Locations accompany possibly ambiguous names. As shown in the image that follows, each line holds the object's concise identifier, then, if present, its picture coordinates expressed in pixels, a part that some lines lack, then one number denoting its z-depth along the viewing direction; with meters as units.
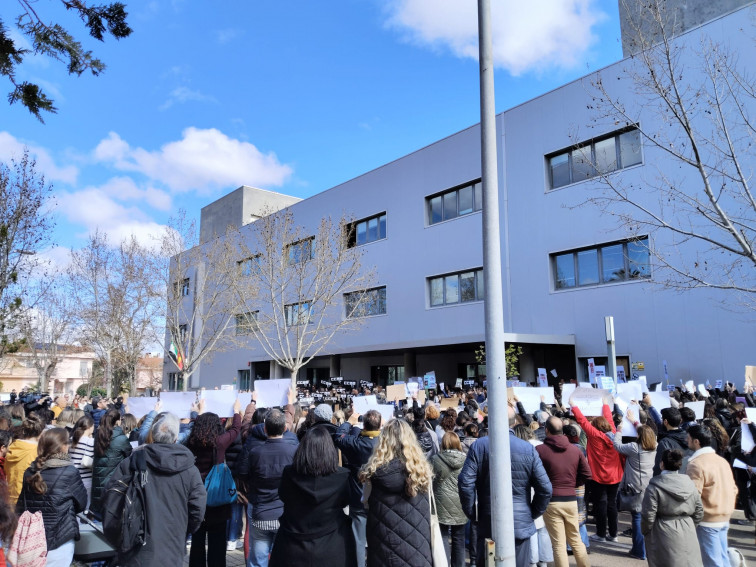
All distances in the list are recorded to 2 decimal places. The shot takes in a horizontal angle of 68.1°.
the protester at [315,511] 4.18
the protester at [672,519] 4.99
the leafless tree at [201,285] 27.75
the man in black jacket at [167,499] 4.40
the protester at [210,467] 5.81
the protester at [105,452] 6.47
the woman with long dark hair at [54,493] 4.68
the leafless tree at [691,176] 17.38
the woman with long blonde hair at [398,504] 4.34
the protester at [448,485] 6.13
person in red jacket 7.78
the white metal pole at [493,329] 4.57
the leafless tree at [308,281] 23.66
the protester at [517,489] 5.34
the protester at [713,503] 5.41
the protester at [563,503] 6.16
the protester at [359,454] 5.70
